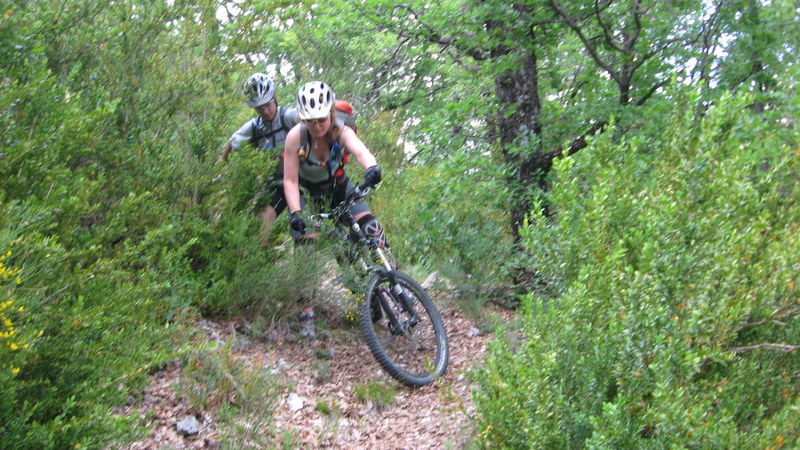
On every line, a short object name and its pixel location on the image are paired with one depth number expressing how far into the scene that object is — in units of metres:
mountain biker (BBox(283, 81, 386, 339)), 4.94
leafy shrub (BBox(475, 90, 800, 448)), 2.47
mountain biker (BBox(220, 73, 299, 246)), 5.54
